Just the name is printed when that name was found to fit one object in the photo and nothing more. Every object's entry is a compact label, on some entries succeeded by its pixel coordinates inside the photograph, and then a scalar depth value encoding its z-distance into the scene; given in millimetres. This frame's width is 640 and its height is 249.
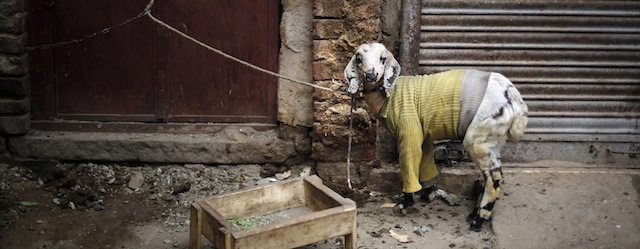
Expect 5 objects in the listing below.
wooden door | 6660
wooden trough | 4922
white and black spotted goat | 5742
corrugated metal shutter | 6535
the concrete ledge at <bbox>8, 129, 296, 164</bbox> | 6715
